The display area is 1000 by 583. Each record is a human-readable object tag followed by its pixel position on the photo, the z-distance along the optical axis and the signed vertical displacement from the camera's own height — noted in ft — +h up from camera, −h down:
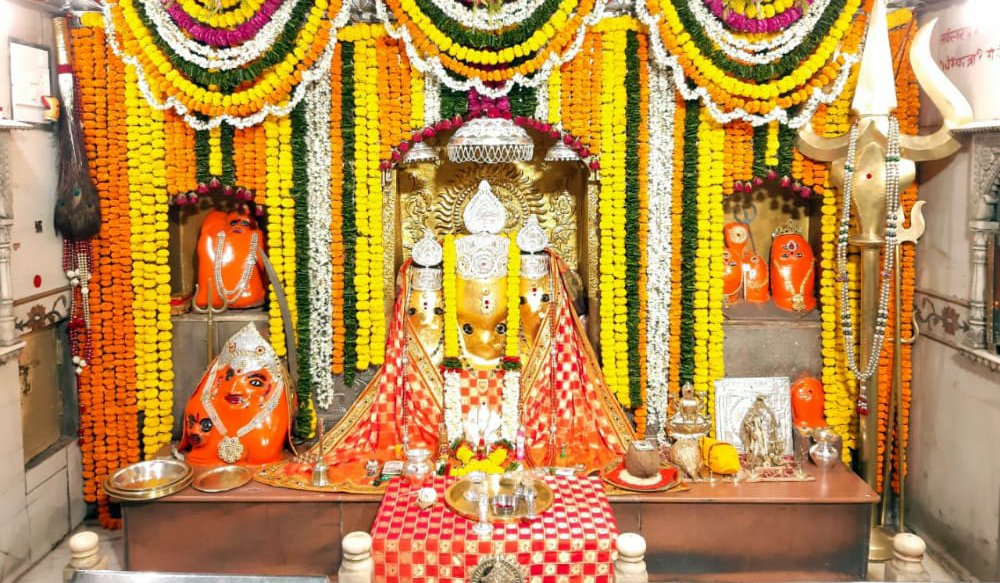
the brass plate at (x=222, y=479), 17.01 -4.56
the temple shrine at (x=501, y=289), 16.85 -0.92
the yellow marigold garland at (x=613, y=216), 18.38 +0.62
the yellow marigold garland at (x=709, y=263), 18.56 -0.41
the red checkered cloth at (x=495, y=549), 14.92 -5.15
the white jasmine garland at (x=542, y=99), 18.39 +3.07
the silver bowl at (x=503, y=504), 15.90 -4.71
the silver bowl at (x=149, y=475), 16.81 -4.47
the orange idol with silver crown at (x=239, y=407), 18.16 -3.29
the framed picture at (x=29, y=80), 17.06 +3.39
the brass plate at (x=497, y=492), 15.56 -4.64
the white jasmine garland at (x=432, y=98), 18.42 +3.11
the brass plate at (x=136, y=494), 16.40 -4.59
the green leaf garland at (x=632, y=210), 18.51 +0.75
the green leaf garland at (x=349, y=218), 18.48 +0.63
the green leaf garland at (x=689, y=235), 18.57 +0.20
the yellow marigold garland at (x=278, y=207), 18.57 +0.87
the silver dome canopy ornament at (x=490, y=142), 17.87 +2.11
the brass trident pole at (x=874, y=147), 17.08 +1.93
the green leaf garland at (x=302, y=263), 18.63 -0.33
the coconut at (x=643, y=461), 17.21 -4.24
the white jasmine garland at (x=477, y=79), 17.66 +3.71
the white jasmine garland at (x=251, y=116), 17.81 +3.20
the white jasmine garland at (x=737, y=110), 17.75 +3.07
